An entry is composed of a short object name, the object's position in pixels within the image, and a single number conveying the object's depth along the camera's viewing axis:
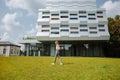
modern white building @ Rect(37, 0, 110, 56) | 20.92
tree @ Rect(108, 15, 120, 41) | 20.70
